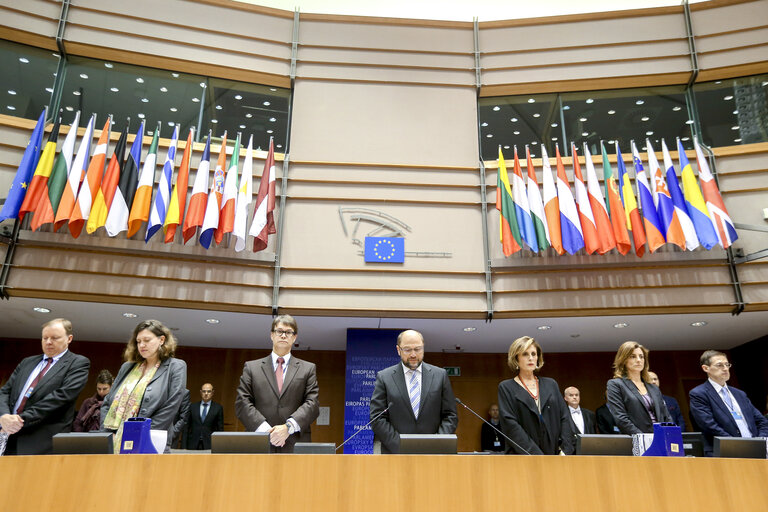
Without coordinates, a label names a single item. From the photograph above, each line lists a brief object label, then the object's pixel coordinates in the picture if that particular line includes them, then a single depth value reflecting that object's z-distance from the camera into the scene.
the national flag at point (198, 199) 6.34
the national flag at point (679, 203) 6.40
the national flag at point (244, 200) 6.47
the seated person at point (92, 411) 5.19
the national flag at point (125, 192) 6.17
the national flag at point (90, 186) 6.00
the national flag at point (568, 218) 6.56
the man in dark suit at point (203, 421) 7.09
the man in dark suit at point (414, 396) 3.60
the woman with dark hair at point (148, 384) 3.31
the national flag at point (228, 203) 6.42
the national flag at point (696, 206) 6.37
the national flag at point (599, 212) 6.51
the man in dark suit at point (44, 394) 3.49
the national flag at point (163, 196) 6.22
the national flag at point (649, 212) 6.43
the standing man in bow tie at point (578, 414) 6.06
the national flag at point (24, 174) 5.79
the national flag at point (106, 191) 6.10
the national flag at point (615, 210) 6.49
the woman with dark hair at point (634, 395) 3.85
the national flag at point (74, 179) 5.95
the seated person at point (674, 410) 6.20
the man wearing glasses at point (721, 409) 4.30
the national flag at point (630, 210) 6.45
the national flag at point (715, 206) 6.38
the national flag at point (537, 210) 6.63
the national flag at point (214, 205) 6.35
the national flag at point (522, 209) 6.60
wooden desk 2.09
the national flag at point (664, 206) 6.42
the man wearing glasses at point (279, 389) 3.62
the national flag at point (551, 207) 6.61
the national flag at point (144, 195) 6.23
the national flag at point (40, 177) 5.89
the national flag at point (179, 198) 6.30
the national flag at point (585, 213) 6.51
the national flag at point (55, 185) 5.88
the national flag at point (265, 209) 6.50
